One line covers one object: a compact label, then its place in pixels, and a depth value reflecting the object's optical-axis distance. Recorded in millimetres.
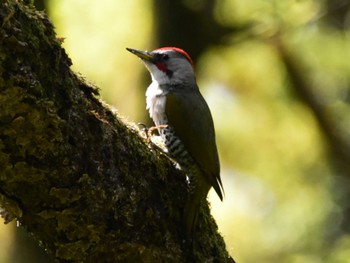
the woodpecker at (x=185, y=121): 7750
